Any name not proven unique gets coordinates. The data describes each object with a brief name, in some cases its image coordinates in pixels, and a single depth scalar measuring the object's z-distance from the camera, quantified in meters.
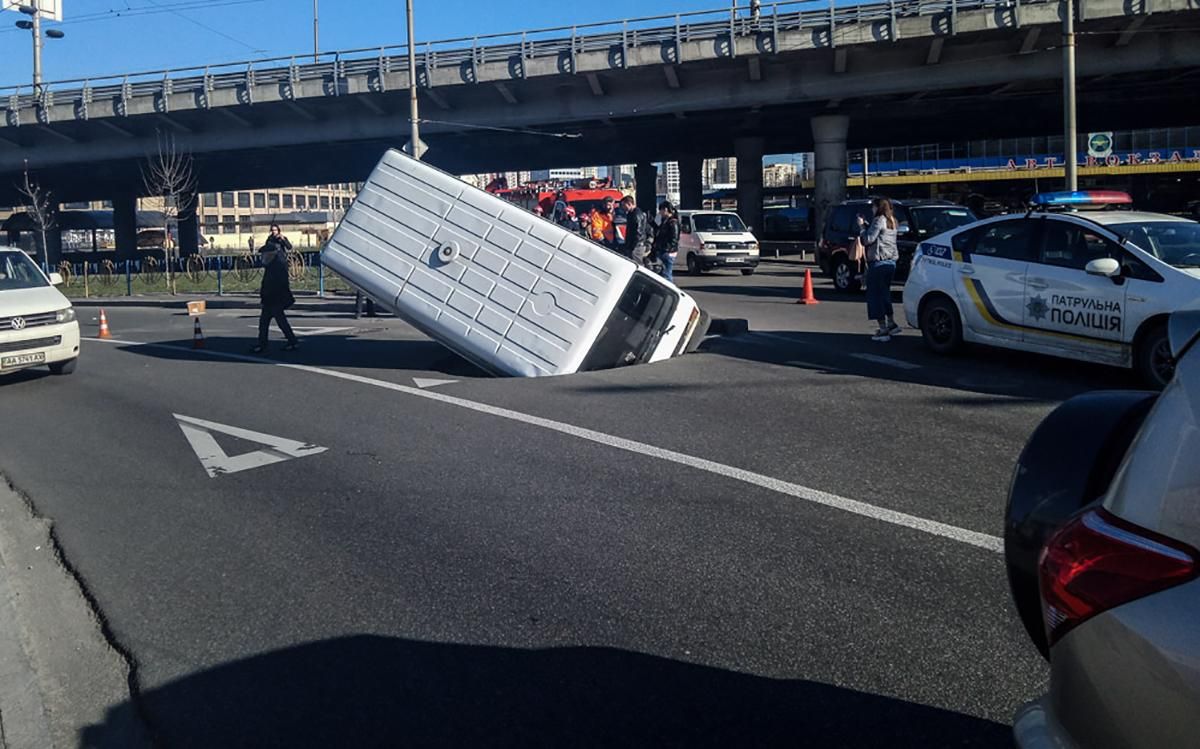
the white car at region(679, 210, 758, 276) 30.28
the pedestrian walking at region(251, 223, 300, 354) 15.87
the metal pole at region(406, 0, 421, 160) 30.08
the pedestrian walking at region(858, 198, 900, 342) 14.08
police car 10.12
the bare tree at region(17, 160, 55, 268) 49.44
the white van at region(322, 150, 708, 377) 12.22
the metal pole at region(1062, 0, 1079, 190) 21.69
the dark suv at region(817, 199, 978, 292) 22.86
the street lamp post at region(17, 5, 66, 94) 42.06
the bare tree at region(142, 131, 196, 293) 44.38
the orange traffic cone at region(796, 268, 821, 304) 20.92
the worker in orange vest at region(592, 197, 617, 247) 26.48
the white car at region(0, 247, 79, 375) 13.23
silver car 2.05
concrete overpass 35.16
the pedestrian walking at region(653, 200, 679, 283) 18.98
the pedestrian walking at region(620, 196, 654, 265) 19.41
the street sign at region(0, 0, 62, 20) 35.66
